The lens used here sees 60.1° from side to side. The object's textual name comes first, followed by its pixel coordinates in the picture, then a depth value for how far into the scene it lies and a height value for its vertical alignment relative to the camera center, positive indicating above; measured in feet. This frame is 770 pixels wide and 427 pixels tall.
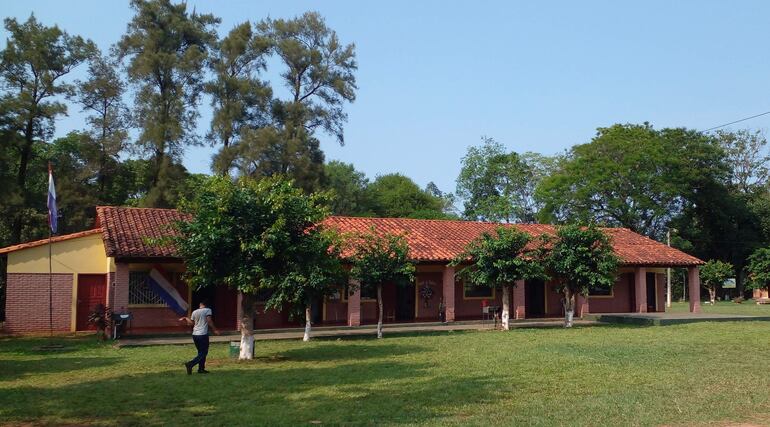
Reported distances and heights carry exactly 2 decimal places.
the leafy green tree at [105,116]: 114.93 +27.32
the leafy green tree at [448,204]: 216.95 +23.11
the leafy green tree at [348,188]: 188.44 +24.93
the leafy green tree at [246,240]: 49.16 +2.38
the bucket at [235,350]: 51.05 -6.02
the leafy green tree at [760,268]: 161.17 +1.52
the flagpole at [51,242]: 67.41 +3.05
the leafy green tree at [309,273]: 50.67 -0.08
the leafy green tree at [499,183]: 189.98 +26.72
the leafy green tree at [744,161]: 194.08 +33.17
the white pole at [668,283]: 151.17 -2.22
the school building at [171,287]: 72.43 -1.91
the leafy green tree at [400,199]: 206.39 +23.72
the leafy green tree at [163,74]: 115.14 +34.77
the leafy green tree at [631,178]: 155.63 +22.60
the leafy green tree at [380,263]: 68.64 +0.96
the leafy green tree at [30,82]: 98.58 +28.50
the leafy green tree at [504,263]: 76.79 +1.16
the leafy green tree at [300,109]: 120.67 +31.43
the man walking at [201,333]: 41.86 -3.87
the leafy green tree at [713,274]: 169.99 +0.01
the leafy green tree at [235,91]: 122.72 +33.68
